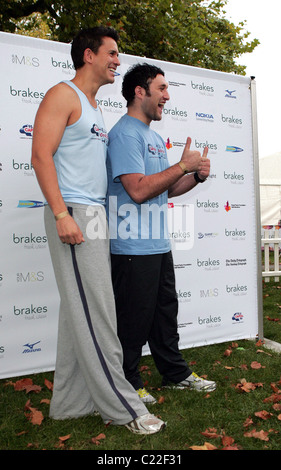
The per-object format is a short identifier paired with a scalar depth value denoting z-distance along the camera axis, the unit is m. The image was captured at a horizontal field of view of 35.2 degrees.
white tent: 15.93
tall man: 2.40
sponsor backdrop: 3.59
